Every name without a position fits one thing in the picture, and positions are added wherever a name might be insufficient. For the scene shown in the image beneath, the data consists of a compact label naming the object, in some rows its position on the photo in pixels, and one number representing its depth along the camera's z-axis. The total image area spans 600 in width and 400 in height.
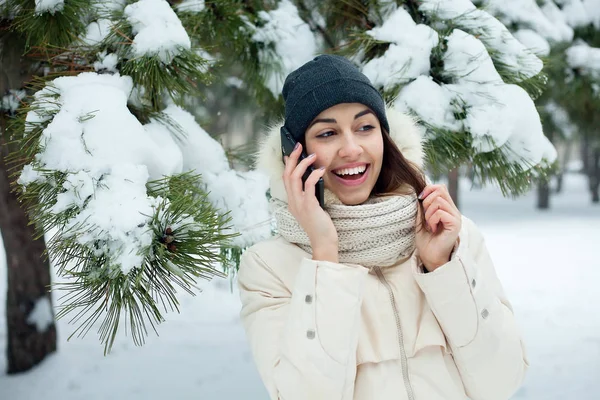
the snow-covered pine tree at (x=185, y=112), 1.11
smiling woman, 1.15
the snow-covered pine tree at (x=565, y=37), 2.55
